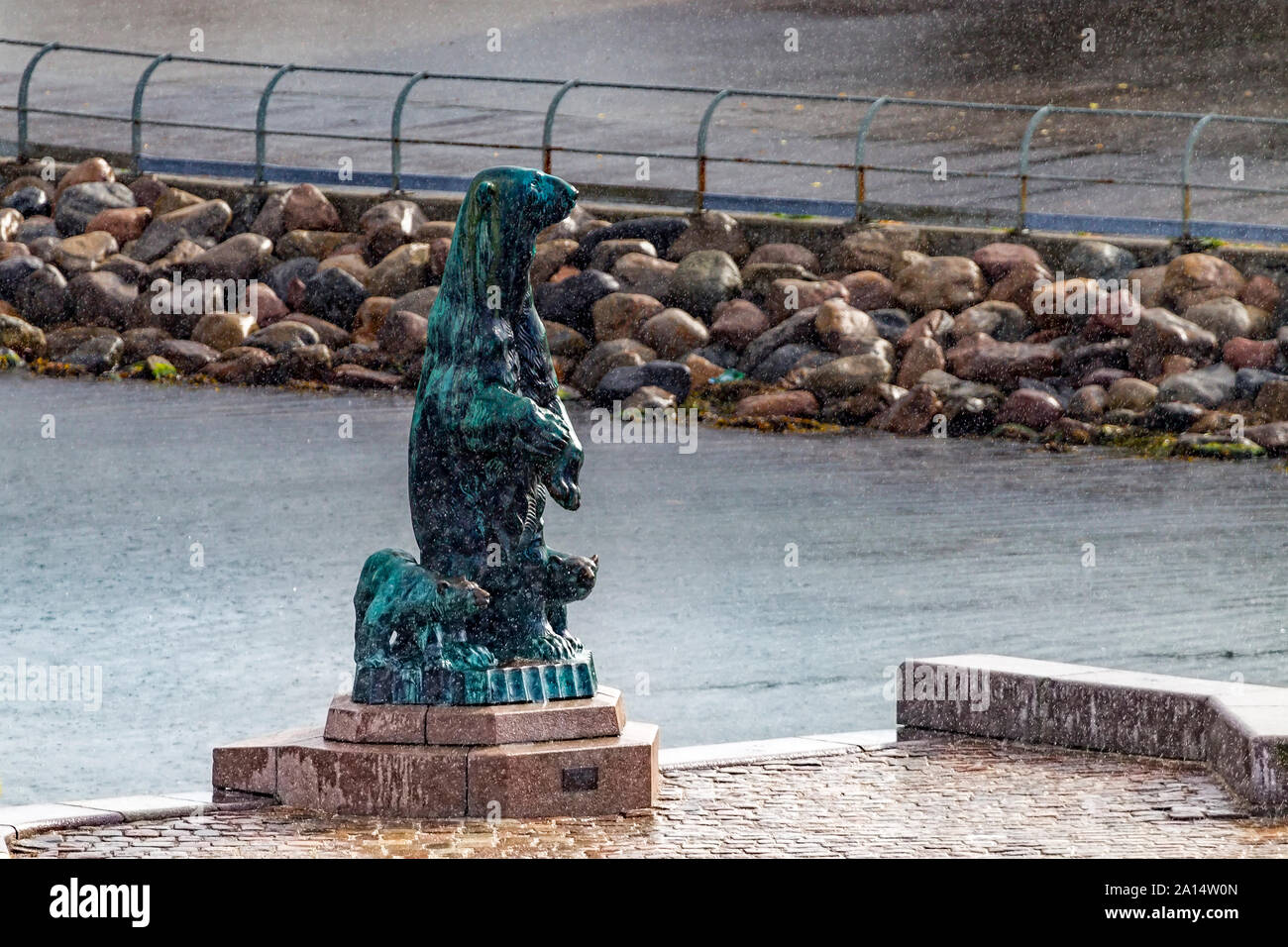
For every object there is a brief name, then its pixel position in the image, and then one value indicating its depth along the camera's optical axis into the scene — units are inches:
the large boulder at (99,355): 935.7
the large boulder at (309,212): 1034.1
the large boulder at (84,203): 1079.6
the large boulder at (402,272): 971.3
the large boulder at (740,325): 892.0
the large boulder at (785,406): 820.0
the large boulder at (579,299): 927.7
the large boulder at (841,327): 856.9
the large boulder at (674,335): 888.3
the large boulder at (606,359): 865.5
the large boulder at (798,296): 904.3
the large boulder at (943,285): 884.6
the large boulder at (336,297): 969.5
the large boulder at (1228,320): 827.4
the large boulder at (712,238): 957.8
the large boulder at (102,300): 988.6
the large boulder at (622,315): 907.4
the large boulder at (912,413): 795.4
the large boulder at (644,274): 933.8
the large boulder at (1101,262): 878.4
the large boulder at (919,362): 836.0
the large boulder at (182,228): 1036.5
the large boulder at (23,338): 952.9
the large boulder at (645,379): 842.8
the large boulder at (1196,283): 852.6
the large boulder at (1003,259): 887.7
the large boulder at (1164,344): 818.2
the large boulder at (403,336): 910.4
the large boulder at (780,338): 873.5
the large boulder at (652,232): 971.3
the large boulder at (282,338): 924.0
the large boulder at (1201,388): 785.6
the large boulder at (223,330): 949.2
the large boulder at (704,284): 919.7
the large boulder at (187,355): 927.0
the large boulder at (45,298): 994.7
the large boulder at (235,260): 1007.6
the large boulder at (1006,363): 821.2
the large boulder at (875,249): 927.7
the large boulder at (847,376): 823.1
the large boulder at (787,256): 938.7
